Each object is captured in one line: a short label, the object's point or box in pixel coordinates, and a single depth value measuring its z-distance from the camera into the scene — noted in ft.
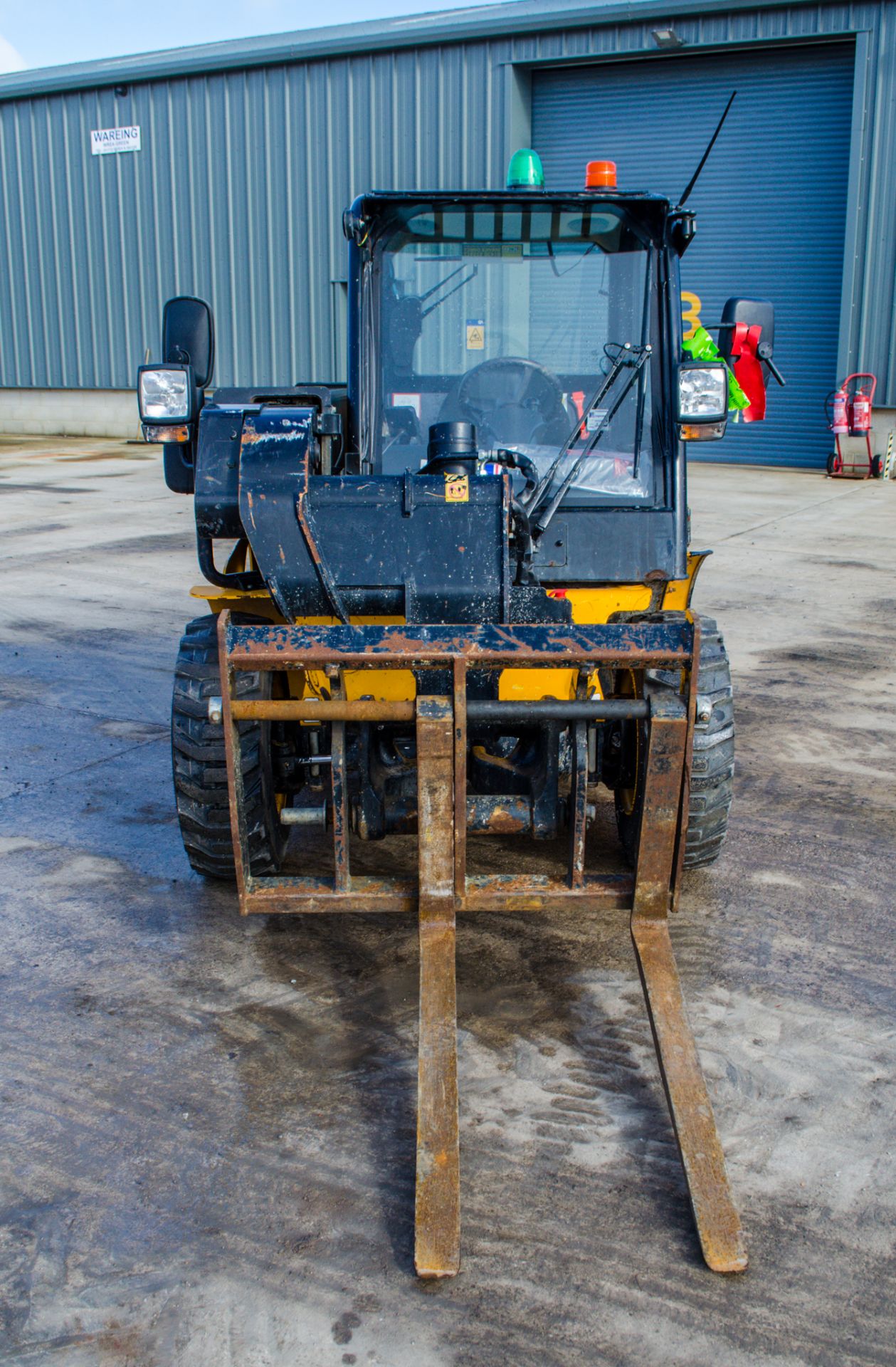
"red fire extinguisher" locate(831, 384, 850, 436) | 51.60
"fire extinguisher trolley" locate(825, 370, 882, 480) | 51.60
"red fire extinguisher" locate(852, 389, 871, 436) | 51.29
